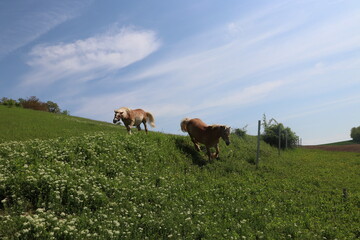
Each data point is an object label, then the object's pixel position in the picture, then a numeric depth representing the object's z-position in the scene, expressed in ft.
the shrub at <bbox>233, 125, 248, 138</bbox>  108.51
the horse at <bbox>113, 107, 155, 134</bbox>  59.88
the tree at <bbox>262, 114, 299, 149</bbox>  121.29
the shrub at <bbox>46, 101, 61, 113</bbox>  277.35
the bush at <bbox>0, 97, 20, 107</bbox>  177.68
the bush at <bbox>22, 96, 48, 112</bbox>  224.66
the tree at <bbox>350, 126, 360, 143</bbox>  284.00
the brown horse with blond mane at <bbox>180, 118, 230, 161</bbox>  53.62
